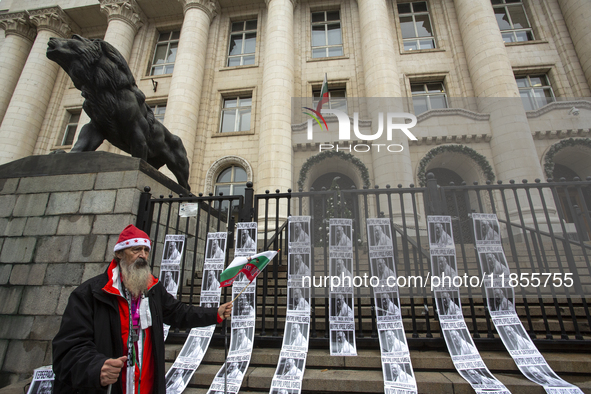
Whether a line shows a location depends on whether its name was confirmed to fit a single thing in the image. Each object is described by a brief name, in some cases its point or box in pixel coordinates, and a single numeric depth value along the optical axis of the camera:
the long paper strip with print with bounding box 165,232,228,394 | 2.81
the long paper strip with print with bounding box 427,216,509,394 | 2.60
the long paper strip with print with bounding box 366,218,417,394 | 2.62
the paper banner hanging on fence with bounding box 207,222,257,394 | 2.73
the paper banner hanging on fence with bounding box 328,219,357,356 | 3.10
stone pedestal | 3.69
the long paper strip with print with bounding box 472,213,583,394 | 2.63
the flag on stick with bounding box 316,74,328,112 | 13.20
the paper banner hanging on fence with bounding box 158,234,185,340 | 3.81
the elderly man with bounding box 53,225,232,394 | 1.69
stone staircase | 2.63
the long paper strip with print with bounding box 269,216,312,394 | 2.68
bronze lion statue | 4.07
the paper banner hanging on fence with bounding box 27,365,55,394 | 2.77
